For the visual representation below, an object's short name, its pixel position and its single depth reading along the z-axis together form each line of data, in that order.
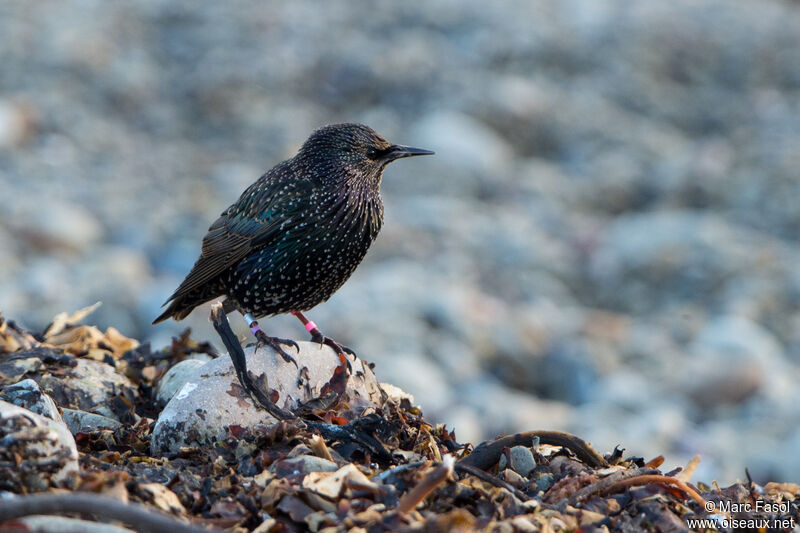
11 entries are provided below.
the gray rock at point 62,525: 5.29
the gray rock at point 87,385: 8.69
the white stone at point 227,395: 7.44
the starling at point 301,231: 9.34
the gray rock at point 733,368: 16.72
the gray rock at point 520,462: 7.37
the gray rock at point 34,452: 6.03
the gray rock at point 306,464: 6.80
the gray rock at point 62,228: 19.20
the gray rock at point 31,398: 7.08
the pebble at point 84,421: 8.09
